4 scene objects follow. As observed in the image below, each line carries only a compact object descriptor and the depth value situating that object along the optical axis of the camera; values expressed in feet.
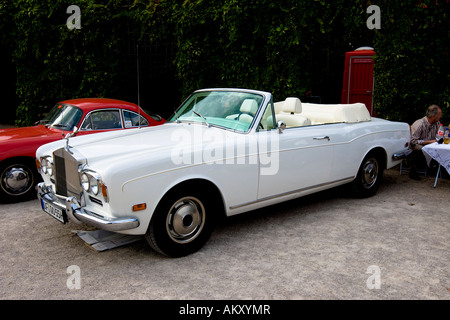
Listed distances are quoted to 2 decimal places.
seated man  21.56
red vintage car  18.48
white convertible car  11.60
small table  19.63
